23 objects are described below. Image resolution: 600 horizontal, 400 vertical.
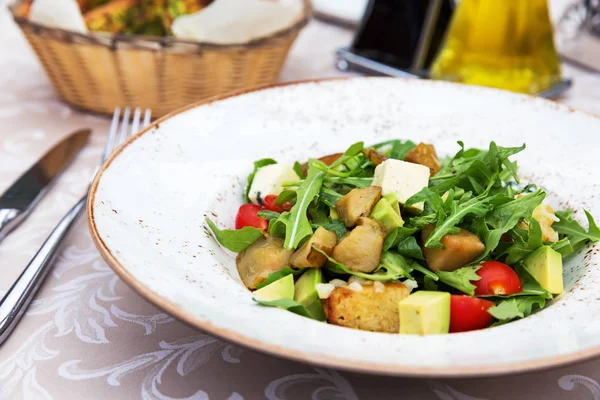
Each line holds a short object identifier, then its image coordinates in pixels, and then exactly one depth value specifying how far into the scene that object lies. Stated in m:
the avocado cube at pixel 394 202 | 0.64
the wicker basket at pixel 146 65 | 0.82
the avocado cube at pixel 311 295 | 0.60
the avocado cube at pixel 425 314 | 0.57
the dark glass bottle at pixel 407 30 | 0.94
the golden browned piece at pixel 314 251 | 0.61
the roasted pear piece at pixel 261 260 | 0.62
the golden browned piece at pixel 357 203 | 0.64
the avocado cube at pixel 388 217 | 0.63
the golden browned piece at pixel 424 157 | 0.70
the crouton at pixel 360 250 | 0.62
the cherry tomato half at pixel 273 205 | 0.68
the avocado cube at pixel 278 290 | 0.59
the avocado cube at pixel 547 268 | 0.61
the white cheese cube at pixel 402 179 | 0.64
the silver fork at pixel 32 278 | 0.62
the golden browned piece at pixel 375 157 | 0.70
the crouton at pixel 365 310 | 0.59
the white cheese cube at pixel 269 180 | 0.69
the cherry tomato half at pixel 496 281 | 0.61
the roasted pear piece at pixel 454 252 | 0.62
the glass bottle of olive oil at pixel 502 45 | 0.87
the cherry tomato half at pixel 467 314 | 0.59
